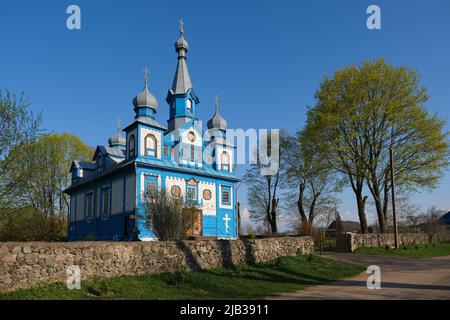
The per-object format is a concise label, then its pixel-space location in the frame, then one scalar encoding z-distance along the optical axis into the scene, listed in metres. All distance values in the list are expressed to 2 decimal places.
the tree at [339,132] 29.83
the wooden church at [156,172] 26.53
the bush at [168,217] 16.09
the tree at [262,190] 40.12
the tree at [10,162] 13.32
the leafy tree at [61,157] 40.62
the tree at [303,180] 37.34
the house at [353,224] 76.94
